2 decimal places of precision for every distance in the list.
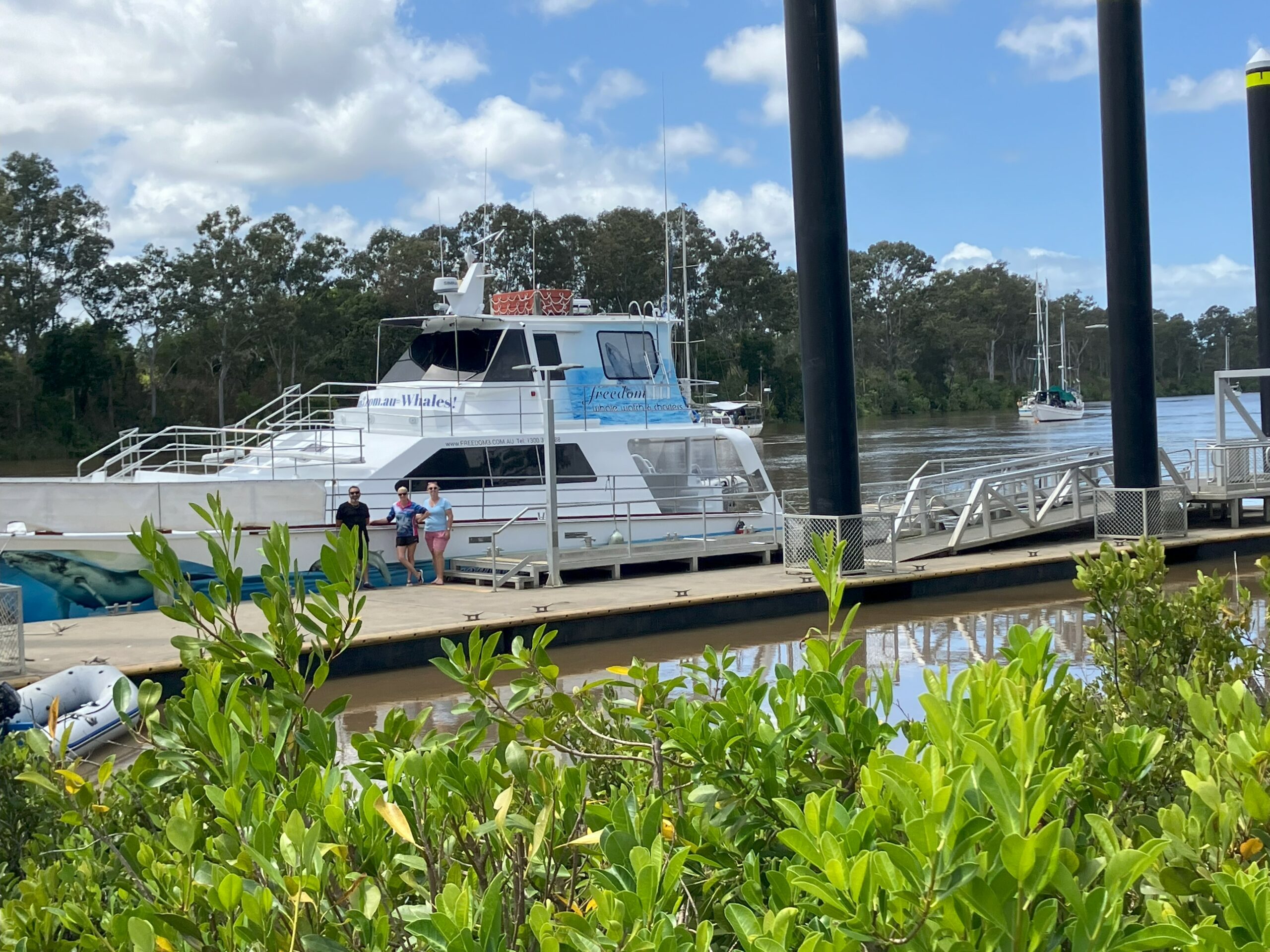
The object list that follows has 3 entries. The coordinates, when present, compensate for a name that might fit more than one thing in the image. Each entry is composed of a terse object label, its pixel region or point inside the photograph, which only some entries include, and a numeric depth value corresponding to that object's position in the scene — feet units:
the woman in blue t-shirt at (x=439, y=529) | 47.09
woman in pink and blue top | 46.65
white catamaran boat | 44.16
